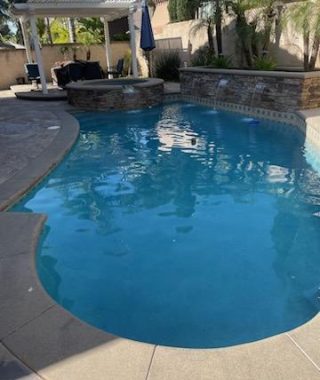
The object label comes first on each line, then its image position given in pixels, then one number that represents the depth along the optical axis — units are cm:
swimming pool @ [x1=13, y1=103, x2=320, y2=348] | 354
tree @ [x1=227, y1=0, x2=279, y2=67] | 1290
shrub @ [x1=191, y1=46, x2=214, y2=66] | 1677
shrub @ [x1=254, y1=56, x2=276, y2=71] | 1246
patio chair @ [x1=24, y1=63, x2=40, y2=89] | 1728
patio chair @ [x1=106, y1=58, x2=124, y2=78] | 1772
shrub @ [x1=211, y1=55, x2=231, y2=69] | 1452
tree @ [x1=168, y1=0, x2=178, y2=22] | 2223
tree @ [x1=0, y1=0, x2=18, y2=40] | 3703
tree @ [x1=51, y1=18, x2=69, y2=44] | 2673
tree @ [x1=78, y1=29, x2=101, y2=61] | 2257
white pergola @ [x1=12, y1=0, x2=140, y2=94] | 1423
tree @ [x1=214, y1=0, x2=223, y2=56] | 1449
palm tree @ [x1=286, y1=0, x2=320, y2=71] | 976
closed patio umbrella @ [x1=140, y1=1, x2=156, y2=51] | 1608
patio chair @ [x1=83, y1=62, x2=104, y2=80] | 1762
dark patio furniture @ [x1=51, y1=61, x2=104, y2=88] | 1727
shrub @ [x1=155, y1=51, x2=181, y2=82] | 1942
